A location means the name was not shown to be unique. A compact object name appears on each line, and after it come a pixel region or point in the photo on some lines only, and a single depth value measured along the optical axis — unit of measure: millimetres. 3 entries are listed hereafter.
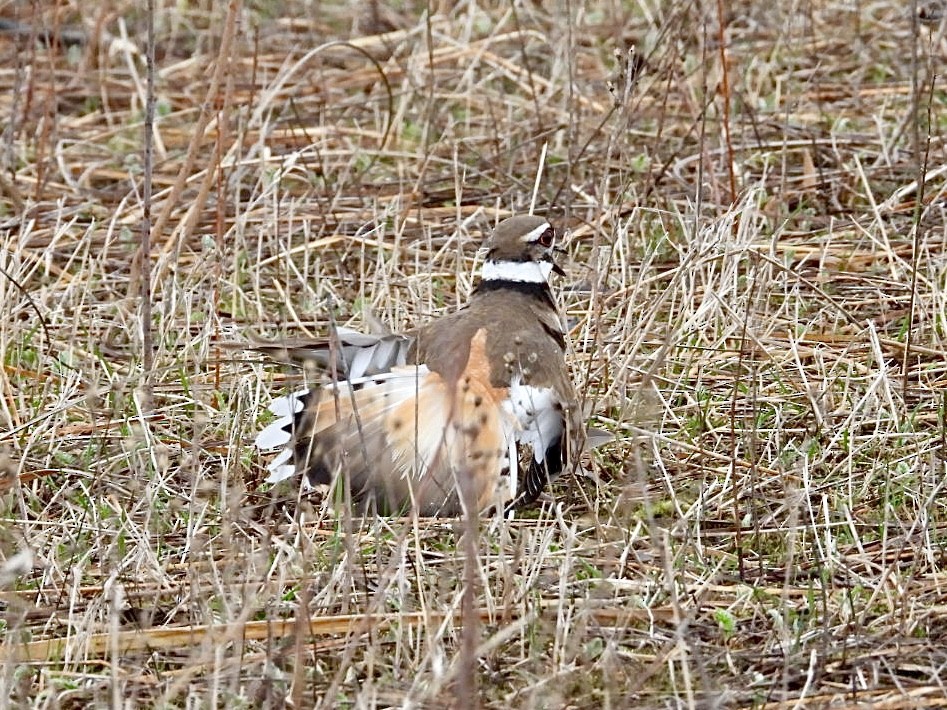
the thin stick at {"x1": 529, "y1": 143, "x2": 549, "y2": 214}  11867
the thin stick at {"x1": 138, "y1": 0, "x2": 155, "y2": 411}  10008
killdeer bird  8867
